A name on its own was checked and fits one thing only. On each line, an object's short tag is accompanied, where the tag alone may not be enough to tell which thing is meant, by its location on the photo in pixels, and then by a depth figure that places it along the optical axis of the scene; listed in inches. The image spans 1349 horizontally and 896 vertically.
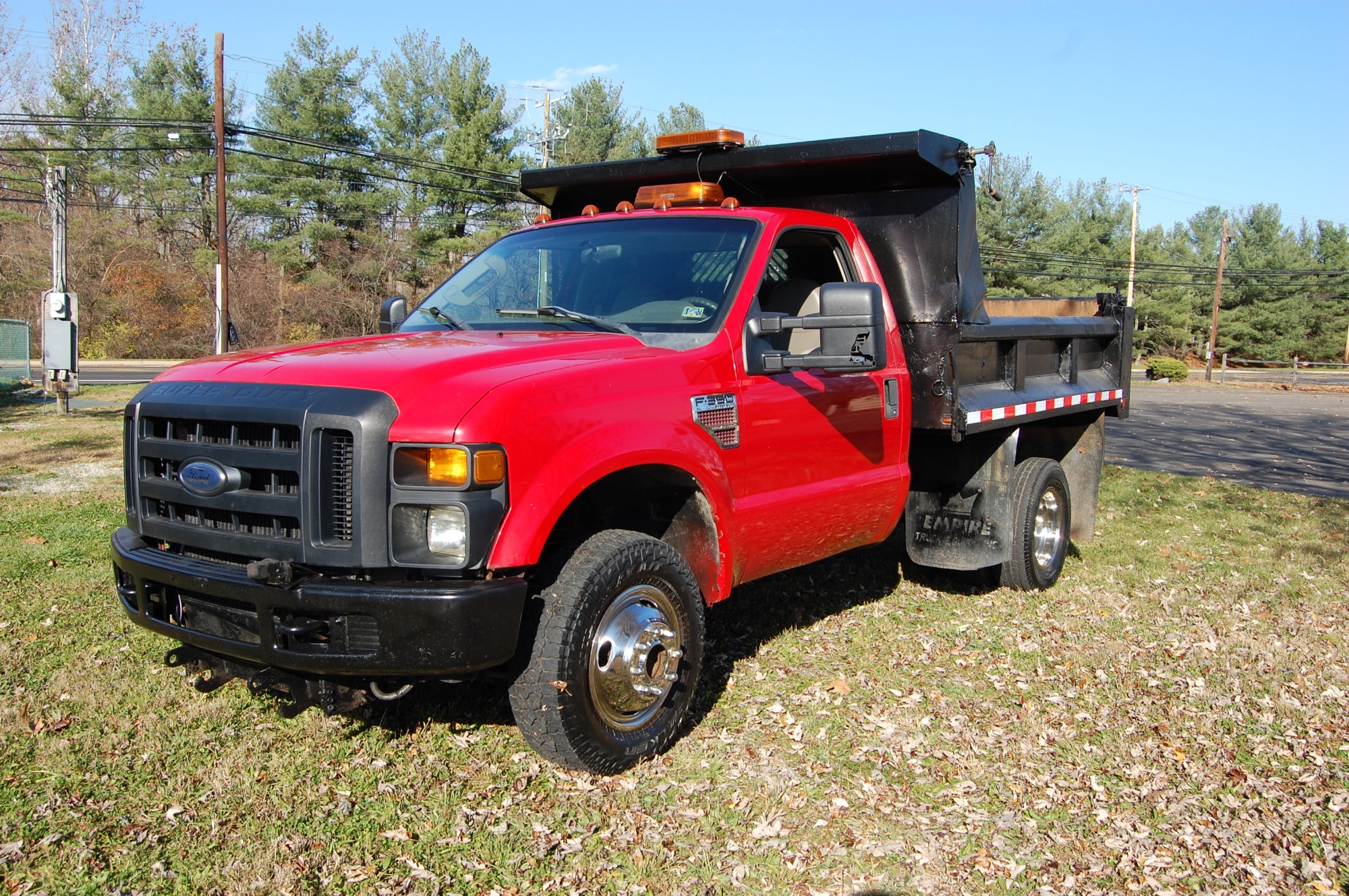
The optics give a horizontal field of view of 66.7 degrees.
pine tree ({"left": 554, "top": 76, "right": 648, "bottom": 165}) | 1619.1
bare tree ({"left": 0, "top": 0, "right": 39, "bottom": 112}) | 1576.0
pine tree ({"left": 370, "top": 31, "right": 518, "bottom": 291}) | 1437.0
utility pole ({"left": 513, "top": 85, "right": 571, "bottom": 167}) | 1485.0
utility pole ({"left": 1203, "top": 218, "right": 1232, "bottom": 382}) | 1840.6
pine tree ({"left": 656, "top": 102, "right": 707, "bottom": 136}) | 1808.6
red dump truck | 124.6
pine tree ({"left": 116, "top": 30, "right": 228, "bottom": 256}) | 1568.7
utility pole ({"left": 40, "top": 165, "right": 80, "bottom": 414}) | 616.1
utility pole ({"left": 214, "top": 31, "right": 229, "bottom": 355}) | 953.5
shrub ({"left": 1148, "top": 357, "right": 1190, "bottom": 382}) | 1699.1
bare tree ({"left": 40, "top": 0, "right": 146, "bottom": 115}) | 1592.0
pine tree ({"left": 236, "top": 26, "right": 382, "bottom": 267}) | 1526.8
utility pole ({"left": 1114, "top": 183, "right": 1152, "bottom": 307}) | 2265.0
